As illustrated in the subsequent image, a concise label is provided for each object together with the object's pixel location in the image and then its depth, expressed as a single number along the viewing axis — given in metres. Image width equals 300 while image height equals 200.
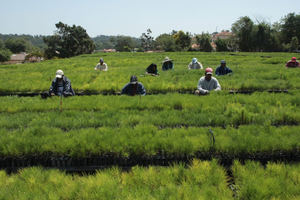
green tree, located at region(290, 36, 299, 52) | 41.41
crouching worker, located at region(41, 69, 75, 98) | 6.72
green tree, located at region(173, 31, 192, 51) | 54.16
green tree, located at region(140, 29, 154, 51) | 83.03
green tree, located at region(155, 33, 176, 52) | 52.38
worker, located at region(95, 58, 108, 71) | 12.07
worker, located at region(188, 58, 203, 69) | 11.39
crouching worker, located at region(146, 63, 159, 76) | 10.03
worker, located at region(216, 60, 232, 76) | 9.20
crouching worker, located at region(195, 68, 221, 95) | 6.40
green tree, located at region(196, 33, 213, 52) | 47.88
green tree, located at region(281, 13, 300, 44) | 47.36
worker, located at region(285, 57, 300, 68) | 11.19
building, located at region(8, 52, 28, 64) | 73.62
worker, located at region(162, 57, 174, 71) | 11.72
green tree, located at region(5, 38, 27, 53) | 106.88
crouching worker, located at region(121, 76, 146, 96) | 6.54
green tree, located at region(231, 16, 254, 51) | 46.59
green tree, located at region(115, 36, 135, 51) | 112.46
